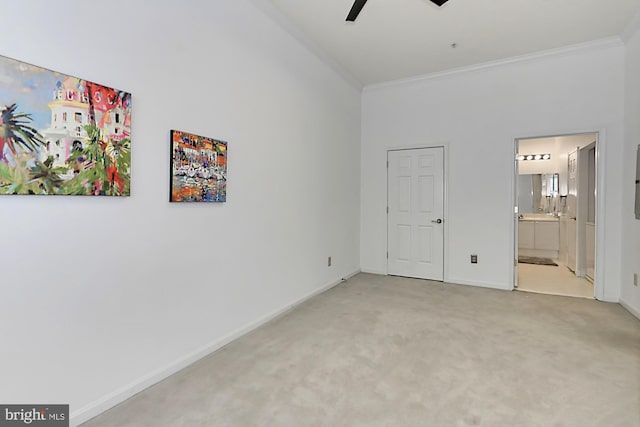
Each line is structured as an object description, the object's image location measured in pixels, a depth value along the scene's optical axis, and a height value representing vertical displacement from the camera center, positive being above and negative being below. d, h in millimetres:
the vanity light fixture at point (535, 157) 7281 +1275
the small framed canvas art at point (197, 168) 2281 +326
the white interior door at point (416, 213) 4832 -4
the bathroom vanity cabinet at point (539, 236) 6914 -494
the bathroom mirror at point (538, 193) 7215 +464
